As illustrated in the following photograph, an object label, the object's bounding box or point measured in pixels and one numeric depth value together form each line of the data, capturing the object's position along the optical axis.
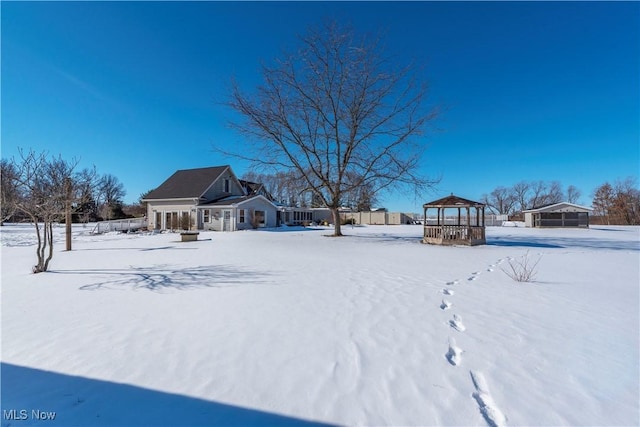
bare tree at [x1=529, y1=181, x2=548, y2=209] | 62.09
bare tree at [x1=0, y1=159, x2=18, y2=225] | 7.39
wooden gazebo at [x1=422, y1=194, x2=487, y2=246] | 14.36
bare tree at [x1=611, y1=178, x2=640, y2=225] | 39.72
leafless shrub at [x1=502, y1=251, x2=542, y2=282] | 6.38
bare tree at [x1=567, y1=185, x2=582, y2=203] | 64.88
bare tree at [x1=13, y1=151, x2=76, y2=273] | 7.30
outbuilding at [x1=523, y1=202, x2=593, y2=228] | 31.42
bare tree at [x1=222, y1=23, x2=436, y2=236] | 17.53
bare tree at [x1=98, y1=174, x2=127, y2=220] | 52.46
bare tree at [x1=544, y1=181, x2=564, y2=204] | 62.31
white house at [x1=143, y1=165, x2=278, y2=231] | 25.14
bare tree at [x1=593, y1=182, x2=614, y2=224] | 40.50
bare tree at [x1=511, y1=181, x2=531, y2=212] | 62.75
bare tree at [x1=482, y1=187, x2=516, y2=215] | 64.12
